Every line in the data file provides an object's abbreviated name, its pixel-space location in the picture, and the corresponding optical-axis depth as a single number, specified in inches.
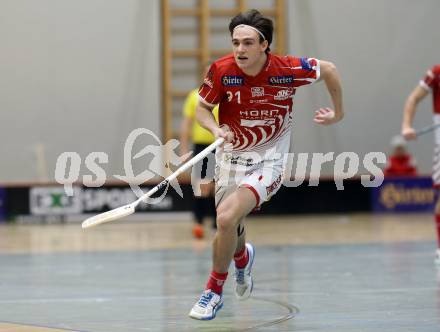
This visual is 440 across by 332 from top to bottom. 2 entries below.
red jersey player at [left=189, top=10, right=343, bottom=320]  461.7
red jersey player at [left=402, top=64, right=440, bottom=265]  689.0
